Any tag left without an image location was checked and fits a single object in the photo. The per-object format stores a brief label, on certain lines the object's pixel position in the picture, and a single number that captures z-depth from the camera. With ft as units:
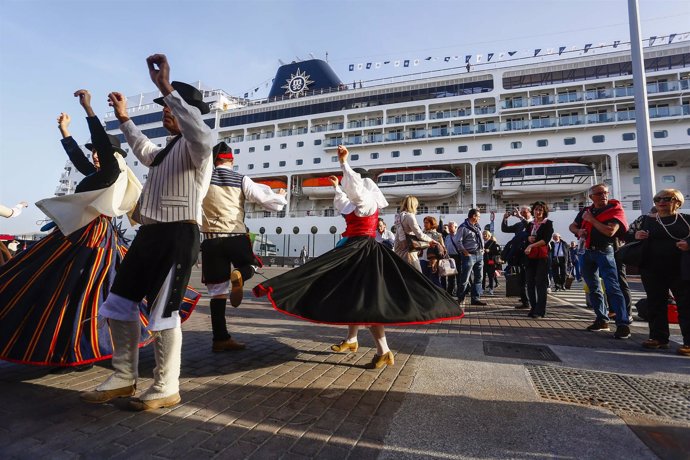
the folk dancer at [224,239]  10.33
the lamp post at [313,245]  77.58
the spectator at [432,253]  16.88
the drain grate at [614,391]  6.29
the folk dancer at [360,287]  8.01
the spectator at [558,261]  30.53
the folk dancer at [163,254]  6.20
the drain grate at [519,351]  9.88
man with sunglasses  13.04
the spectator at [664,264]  10.97
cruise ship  73.10
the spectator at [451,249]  24.19
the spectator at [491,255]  29.94
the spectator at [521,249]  19.72
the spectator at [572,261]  38.74
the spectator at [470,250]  22.20
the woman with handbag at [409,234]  14.15
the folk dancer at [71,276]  7.21
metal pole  20.70
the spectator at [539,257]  17.24
